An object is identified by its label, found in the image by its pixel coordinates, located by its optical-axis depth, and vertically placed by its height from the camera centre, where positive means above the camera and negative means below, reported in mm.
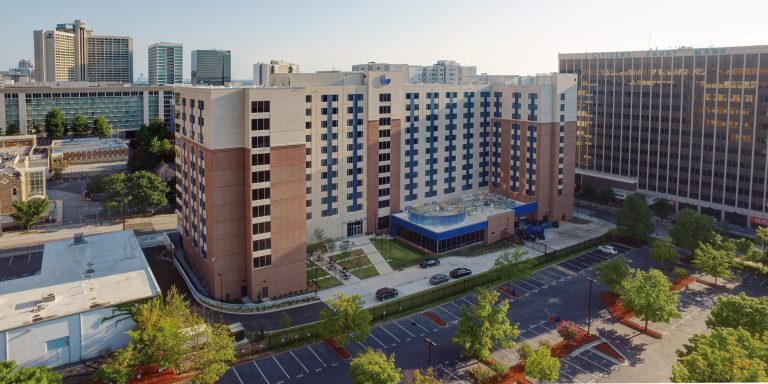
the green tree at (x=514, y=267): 74375 -18318
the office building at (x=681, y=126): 102438 +1083
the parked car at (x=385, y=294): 72062 -21271
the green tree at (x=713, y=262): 74062 -17156
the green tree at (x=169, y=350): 48000 -19991
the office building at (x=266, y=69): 124569 +12667
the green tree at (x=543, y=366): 49031 -20626
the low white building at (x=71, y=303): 53000 -18378
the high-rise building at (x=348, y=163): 68312 -5642
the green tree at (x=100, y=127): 179875 -1701
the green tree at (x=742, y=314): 53219 -17462
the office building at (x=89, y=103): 173625 +5888
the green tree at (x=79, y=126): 177750 -1422
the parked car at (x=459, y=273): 80119 -20470
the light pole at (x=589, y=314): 64312 -21756
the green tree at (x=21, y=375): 40531 -18431
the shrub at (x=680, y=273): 77062 -19241
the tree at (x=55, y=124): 172000 -919
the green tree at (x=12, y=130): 167125 -2847
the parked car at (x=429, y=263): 84188 -20140
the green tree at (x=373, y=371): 44844 -19452
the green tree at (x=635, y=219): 93438 -14576
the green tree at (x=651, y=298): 60531 -18070
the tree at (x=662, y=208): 106312 -14497
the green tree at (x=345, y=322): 57031 -19804
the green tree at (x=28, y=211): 97125 -15528
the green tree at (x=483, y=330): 54719 -19643
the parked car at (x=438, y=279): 77200 -20654
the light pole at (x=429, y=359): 54706 -22938
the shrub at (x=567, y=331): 59969 -21397
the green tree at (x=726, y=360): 41031 -17320
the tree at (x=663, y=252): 80688 -17333
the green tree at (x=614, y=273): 70250 -17829
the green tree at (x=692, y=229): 84062 -14608
